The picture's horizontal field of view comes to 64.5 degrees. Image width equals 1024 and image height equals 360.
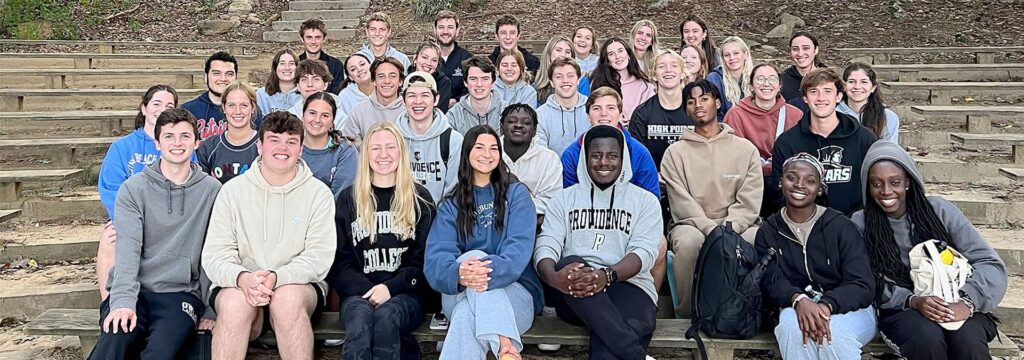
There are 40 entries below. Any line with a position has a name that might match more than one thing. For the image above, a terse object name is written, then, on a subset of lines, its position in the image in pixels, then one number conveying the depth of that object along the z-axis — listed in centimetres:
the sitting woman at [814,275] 373
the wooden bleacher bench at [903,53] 995
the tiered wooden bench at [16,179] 615
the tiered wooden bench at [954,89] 812
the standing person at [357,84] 630
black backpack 389
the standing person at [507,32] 726
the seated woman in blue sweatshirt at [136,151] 481
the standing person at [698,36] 710
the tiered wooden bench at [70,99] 812
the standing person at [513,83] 622
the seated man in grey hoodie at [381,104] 569
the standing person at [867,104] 543
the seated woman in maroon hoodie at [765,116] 541
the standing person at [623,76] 631
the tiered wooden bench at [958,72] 896
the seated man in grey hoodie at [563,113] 566
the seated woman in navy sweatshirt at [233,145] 484
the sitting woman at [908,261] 363
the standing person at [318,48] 710
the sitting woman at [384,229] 414
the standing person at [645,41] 689
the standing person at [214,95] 568
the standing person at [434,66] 650
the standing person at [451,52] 741
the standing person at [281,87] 621
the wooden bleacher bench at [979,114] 711
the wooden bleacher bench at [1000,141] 642
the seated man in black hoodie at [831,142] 476
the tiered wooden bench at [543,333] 393
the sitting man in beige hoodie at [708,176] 466
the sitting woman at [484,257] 387
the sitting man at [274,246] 385
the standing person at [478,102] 571
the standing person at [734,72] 632
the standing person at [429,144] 506
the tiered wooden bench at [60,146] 683
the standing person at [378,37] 720
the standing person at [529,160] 486
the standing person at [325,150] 483
